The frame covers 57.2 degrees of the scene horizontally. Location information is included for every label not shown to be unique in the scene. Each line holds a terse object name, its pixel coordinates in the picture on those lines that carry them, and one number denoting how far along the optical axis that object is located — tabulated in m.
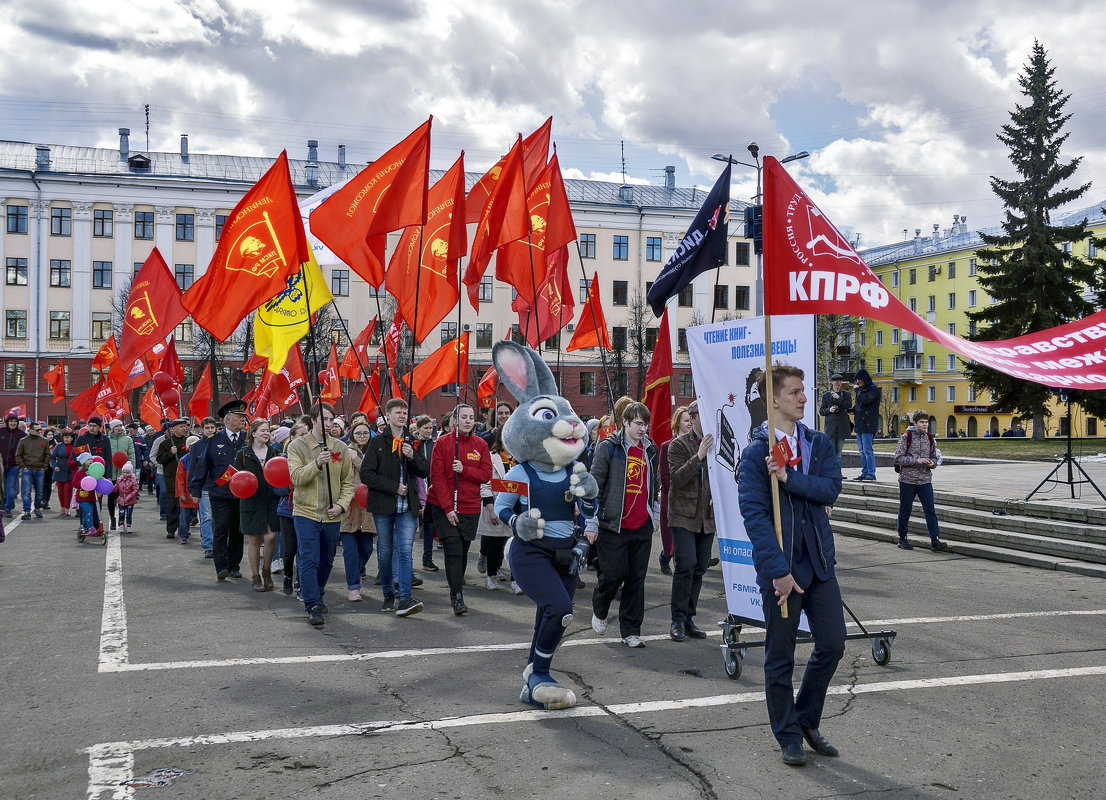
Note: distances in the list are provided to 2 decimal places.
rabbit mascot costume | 6.29
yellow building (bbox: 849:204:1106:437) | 77.94
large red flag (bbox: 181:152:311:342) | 9.69
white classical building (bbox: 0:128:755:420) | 60.44
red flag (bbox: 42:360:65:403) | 32.03
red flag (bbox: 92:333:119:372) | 24.92
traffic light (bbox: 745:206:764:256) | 18.04
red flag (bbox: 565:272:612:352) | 15.23
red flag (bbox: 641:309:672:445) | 10.70
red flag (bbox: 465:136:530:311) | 10.70
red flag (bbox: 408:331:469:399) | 15.48
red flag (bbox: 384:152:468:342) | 11.54
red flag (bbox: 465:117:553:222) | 12.62
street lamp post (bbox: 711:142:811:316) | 23.19
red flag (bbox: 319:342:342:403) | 24.42
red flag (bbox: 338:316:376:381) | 26.08
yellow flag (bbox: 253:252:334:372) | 11.02
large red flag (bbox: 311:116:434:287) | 9.97
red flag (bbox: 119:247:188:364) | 15.20
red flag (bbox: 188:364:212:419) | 21.02
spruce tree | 42.35
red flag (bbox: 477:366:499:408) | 21.18
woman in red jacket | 9.34
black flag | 9.39
